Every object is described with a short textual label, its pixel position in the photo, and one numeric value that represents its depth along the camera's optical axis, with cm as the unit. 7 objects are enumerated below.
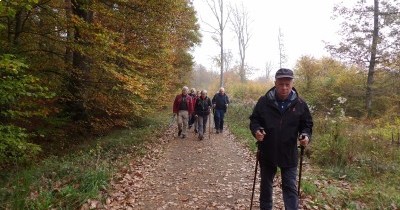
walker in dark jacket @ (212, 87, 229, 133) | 1433
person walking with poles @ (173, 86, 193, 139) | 1277
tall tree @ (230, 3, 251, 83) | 4241
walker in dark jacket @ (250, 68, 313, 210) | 436
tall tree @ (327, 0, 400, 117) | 1730
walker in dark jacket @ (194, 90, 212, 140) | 1309
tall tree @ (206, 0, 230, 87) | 3522
